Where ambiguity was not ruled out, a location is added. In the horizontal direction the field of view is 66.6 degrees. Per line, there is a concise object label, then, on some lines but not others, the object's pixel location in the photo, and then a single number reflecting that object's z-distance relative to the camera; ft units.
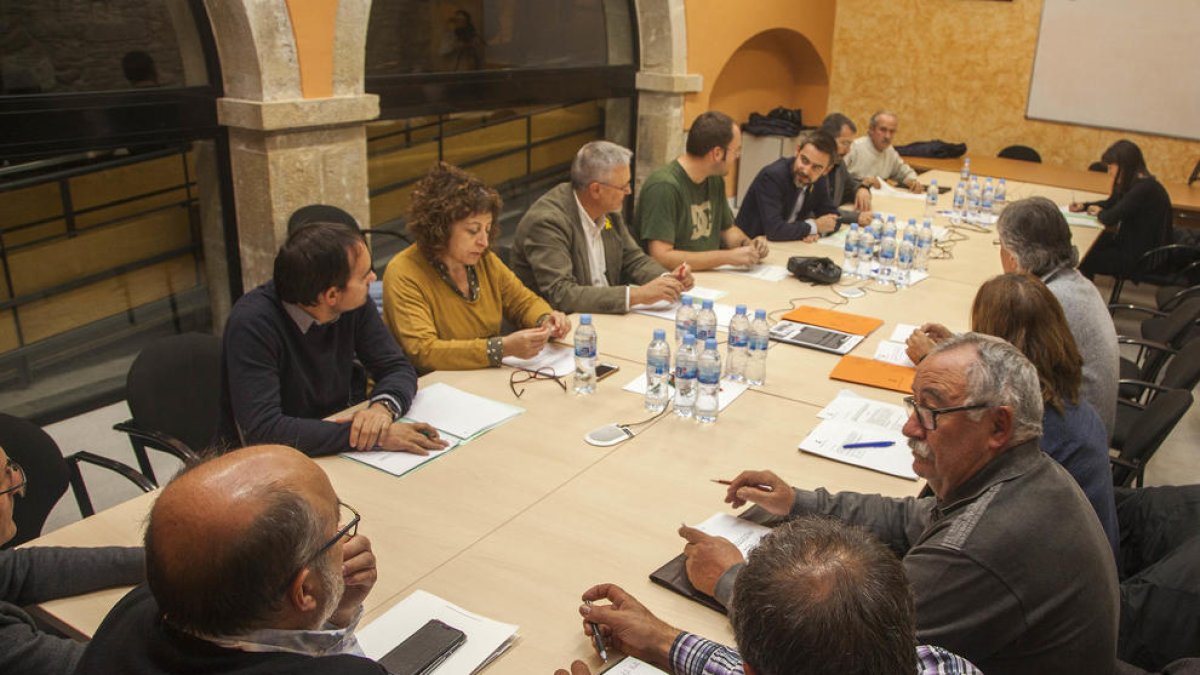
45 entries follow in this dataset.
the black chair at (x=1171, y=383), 11.50
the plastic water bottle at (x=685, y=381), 9.74
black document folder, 6.60
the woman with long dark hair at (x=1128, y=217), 19.94
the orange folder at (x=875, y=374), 10.66
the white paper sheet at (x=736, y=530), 7.34
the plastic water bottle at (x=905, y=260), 15.24
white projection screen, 27.73
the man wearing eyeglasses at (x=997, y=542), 5.79
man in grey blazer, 12.94
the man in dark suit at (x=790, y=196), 17.38
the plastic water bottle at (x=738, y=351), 10.63
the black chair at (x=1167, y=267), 19.71
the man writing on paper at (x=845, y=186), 19.28
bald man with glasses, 4.31
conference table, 6.51
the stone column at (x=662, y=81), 23.75
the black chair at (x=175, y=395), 9.86
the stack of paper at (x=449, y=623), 5.92
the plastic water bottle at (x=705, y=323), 10.91
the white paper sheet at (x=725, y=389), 10.12
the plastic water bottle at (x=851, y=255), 15.69
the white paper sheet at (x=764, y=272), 15.07
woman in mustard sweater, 10.77
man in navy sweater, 8.68
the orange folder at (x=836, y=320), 12.57
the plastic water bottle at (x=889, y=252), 15.46
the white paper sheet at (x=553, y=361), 10.83
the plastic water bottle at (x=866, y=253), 15.61
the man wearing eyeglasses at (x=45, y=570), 6.31
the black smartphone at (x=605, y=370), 10.68
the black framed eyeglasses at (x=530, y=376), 10.44
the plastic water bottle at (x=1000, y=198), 21.50
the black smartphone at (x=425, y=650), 5.81
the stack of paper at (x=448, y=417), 8.55
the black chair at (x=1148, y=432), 9.79
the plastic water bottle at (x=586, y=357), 10.07
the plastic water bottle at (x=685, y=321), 11.21
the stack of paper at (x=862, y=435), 8.70
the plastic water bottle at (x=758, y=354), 10.71
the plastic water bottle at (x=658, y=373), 9.87
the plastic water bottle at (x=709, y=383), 9.45
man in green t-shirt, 15.24
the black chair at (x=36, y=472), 8.34
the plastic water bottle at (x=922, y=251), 15.98
